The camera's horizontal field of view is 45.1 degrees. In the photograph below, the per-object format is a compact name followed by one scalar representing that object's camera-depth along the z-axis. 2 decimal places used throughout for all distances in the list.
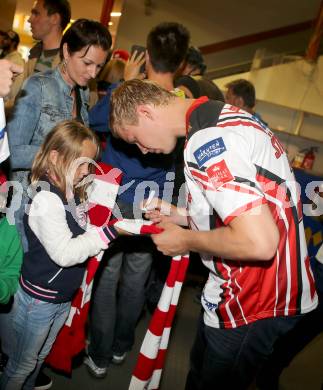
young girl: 1.49
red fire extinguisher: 6.19
